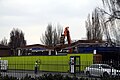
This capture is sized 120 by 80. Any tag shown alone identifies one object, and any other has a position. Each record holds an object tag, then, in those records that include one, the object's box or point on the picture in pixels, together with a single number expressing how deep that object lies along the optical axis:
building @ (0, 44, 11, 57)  76.07
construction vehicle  52.86
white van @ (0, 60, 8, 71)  25.58
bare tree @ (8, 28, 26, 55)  100.70
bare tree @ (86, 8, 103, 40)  65.56
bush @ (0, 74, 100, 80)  16.22
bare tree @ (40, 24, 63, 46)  89.50
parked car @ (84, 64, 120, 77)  16.42
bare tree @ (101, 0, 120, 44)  27.55
